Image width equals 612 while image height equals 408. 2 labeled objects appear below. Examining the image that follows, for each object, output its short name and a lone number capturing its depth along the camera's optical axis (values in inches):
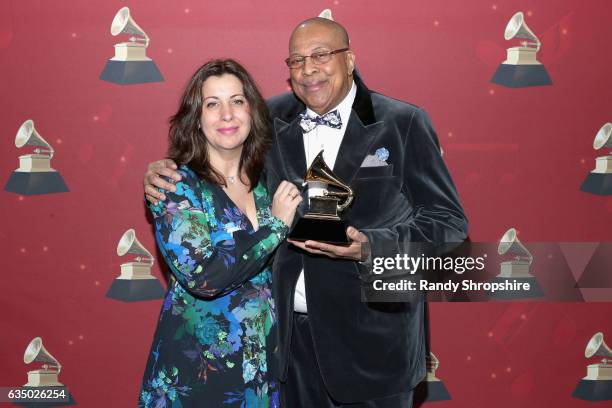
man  96.9
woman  85.3
